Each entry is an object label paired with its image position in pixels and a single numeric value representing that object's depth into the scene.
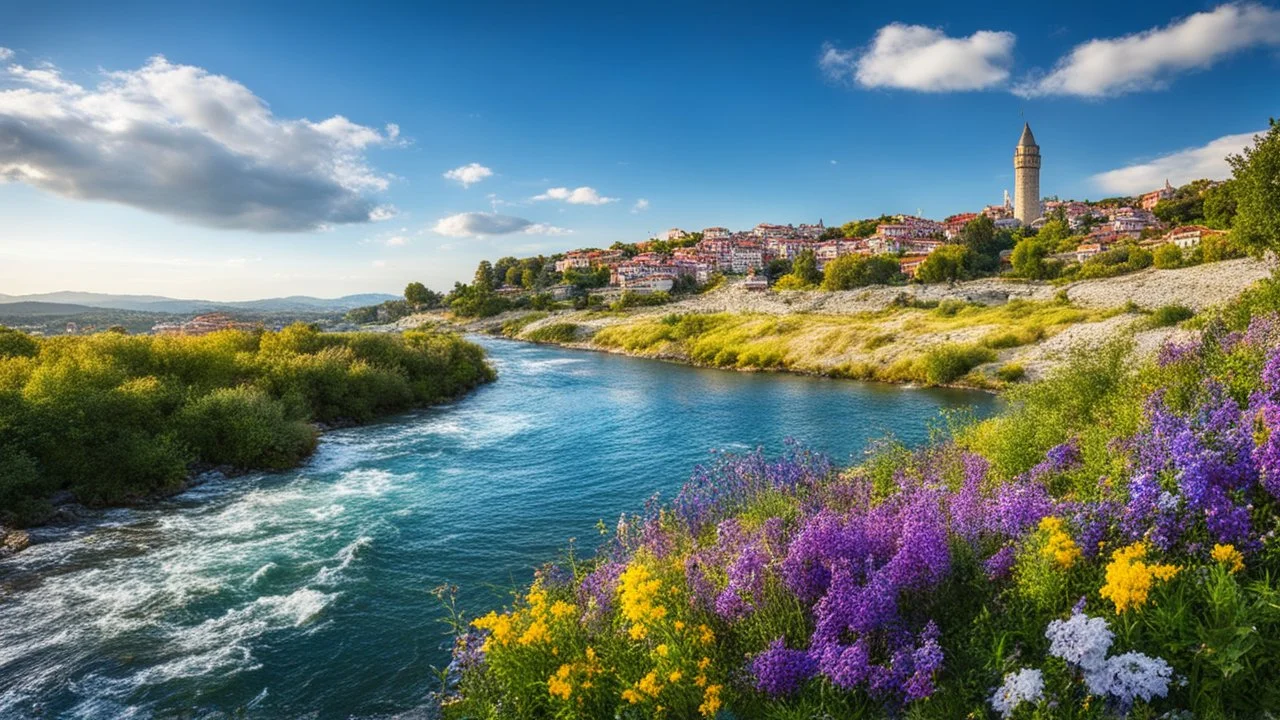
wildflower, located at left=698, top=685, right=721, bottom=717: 5.76
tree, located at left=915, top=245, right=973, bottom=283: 92.12
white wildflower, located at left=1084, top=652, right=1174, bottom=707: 4.78
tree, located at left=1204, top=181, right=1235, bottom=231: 86.38
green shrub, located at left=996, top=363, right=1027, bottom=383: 39.33
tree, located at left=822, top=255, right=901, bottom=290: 97.75
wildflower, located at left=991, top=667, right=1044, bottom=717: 5.10
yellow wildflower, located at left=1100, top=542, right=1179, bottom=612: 5.25
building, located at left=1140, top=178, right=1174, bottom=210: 145.95
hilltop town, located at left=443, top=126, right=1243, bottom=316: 86.88
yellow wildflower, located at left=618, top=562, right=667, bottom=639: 6.45
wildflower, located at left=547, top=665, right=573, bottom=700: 6.05
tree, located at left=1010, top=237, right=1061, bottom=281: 85.31
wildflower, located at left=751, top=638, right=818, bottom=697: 6.23
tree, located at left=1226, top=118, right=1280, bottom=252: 18.20
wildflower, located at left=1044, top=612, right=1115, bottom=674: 5.06
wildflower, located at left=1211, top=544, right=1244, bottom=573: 5.65
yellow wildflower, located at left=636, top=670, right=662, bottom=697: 5.84
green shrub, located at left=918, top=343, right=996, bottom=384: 41.81
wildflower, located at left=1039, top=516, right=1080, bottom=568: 6.15
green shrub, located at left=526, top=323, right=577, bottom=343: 89.31
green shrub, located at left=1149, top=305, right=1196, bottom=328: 42.81
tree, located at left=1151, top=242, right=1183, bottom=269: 69.62
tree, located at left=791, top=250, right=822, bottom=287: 111.56
